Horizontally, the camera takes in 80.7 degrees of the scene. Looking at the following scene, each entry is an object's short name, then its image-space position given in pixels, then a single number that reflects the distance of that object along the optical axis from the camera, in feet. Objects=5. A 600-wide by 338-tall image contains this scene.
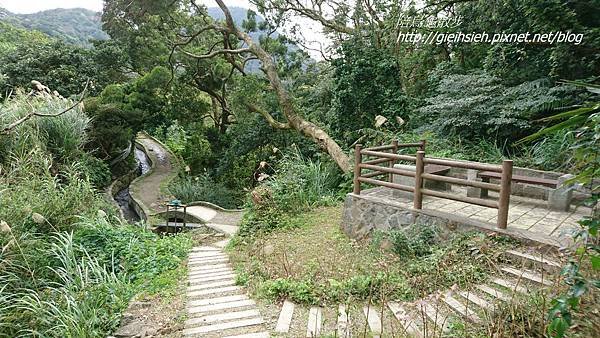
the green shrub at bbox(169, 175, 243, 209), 34.88
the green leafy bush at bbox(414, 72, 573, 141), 20.13
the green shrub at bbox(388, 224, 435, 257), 13.12
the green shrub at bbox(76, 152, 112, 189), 24.21
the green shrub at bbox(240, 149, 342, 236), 20.40
